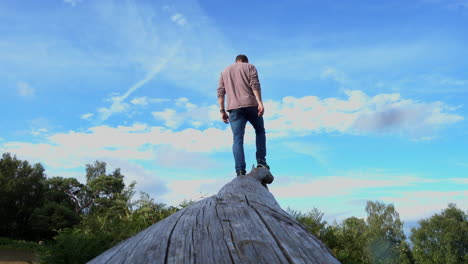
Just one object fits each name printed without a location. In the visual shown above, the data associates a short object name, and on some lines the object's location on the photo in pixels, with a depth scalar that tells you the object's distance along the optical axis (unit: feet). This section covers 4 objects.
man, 18.92
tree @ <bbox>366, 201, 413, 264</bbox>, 158.72
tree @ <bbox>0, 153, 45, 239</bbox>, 101.50
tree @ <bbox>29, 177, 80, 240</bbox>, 90.68
